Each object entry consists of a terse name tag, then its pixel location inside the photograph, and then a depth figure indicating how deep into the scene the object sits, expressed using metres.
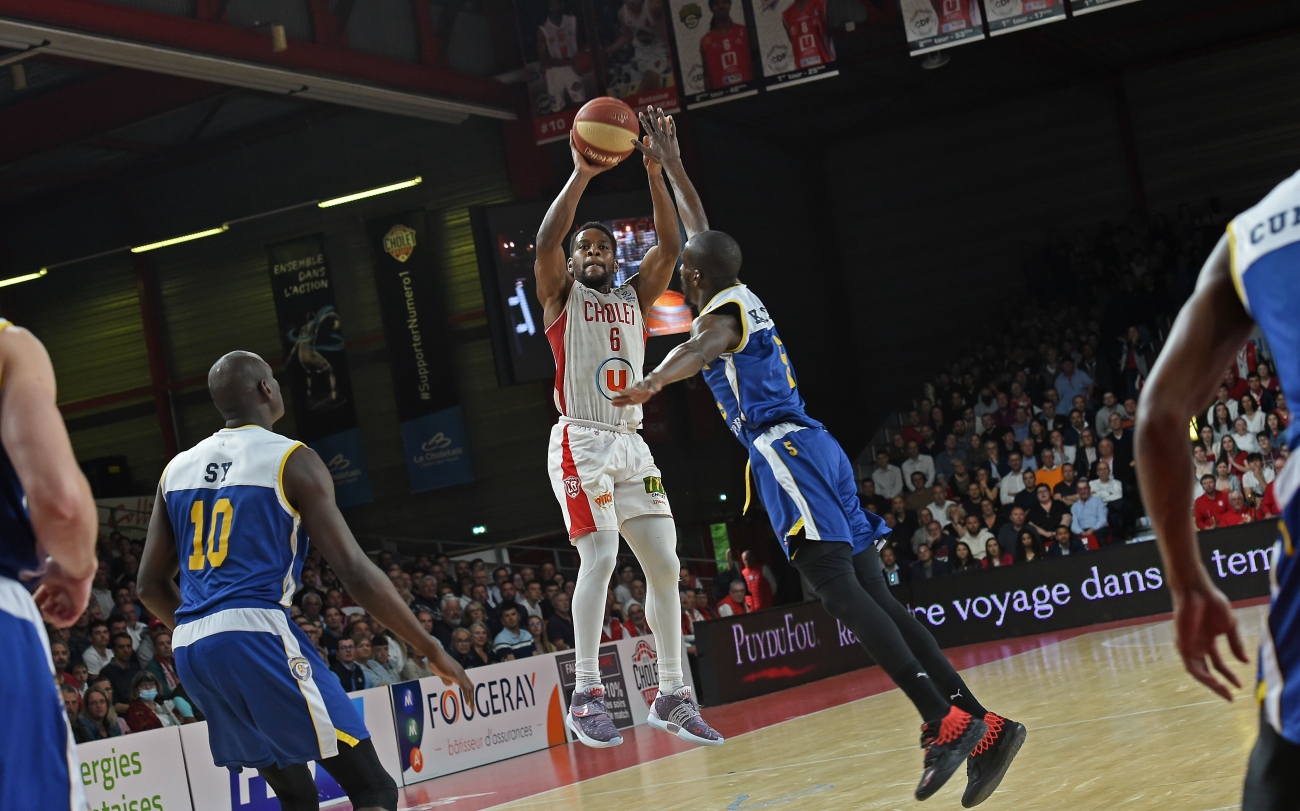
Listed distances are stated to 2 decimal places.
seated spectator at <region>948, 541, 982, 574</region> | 16.64
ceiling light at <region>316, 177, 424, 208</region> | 19.71
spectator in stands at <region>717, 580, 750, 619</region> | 16.52
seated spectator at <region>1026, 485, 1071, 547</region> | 16.16
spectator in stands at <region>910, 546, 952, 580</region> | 16.83
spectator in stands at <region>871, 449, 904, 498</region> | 19.20
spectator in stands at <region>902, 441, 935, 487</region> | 18.94
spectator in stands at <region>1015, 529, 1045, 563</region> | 16.22
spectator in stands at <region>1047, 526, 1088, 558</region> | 16.02
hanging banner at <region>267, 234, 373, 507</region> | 21.33
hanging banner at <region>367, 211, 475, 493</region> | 20.81
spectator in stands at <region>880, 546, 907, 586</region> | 17.16
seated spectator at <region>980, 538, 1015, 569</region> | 16.50
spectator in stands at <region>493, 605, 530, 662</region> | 13.59
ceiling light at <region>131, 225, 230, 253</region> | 20.67
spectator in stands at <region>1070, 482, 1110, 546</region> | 16.17
